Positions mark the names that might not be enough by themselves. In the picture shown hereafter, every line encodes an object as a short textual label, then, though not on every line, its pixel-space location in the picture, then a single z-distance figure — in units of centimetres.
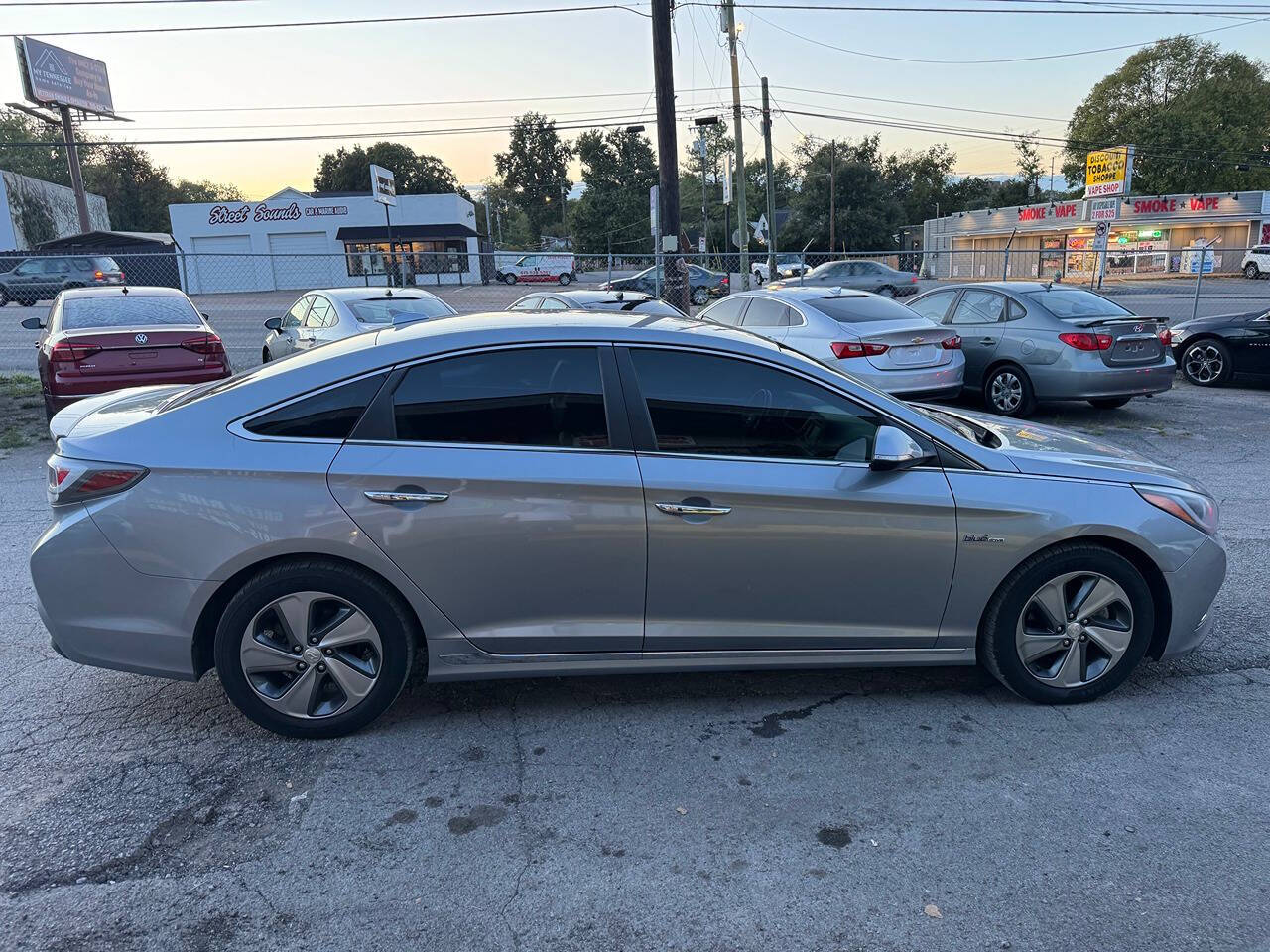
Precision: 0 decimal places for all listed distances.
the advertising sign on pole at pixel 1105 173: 3697
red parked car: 859
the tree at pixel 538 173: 9556
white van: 4250
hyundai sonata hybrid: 334
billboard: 4769
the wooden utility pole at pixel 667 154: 1323
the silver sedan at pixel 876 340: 919
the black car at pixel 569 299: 1110
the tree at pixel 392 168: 8375
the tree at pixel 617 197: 7712
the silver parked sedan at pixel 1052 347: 954
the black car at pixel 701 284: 2832
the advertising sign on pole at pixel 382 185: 1901
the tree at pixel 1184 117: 6234
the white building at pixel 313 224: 4884
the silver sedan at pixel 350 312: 1081
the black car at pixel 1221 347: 1170
